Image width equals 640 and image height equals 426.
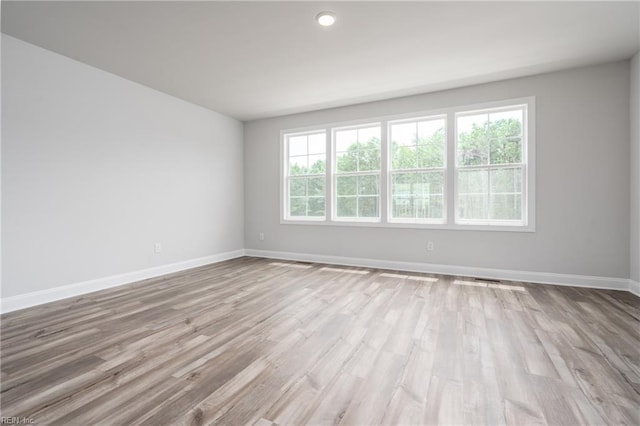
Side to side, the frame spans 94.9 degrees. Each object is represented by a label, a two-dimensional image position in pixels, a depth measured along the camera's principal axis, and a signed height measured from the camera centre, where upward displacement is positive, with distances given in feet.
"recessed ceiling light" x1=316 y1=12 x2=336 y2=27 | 8.55 +5.74
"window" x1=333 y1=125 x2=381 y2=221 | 16.42 +2.19
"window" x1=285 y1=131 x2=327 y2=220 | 17.94 +2.25
